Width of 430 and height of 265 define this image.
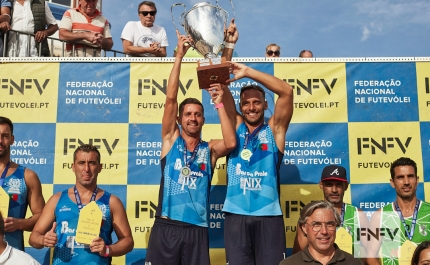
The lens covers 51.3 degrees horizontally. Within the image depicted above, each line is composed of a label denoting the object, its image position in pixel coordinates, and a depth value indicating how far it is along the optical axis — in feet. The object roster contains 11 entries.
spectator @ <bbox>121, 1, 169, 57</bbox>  15.67
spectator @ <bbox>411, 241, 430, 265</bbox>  8.43
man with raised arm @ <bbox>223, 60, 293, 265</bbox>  10.26
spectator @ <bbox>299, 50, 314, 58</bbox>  17.85
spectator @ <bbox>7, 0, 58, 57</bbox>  15.35
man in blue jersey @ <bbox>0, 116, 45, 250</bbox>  11.04
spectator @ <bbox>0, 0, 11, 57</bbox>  15.01
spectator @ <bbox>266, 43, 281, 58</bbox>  17.41
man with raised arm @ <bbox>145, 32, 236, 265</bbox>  10.34
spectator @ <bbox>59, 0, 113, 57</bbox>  15.46
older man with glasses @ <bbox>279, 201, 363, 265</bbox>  8.39
